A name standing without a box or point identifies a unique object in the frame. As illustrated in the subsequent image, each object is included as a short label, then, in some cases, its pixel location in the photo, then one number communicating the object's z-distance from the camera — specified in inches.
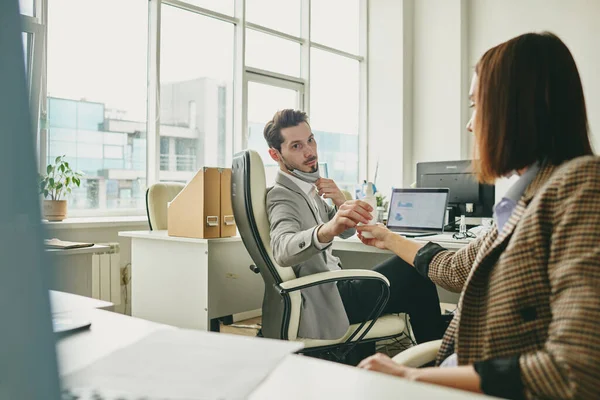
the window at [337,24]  249.8
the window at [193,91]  181.5
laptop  117.2
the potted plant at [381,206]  145.6
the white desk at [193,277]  100.9
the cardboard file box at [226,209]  105.3
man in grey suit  73.0
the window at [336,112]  247.9
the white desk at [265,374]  21.7
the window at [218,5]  194.1
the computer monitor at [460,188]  125.8
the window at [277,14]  216.7
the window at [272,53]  216.0
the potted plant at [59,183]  134.0
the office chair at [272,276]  73.1
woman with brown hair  27.6
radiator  138.6
